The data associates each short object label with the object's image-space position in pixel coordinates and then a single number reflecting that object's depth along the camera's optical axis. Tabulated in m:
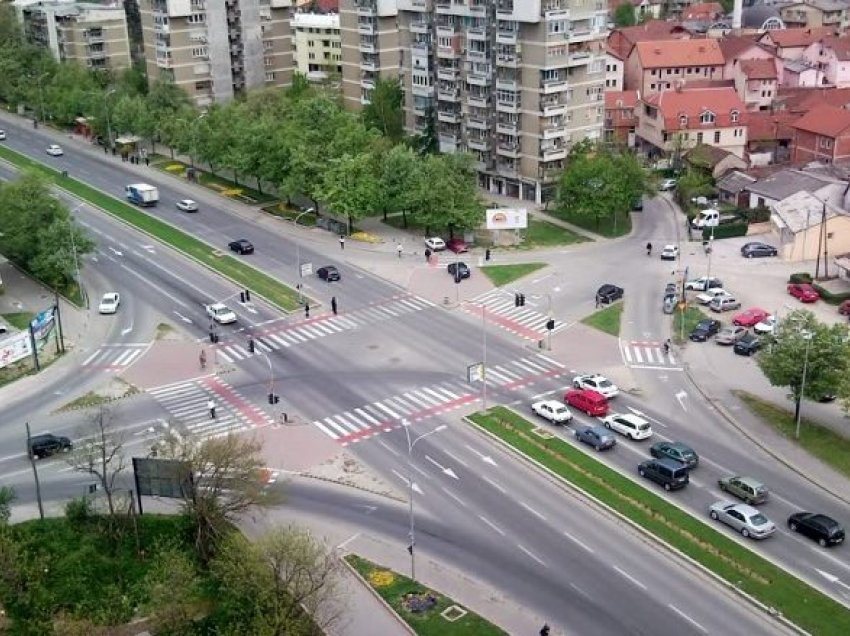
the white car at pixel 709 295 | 84.56
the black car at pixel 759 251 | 95.94
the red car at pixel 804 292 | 84.94
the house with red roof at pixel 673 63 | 144.88
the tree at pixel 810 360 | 61.25
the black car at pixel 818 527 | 51.16
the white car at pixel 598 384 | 68.19
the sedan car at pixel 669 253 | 94.87
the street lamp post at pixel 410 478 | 50.62
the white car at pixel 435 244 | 98.81
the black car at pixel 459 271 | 90.75
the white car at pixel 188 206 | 112.75
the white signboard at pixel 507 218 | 98.69
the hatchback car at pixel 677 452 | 59.00
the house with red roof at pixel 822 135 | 117.94
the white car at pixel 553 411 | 64.69
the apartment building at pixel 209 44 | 141.75
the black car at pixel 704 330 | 78.22
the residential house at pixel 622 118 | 135.25
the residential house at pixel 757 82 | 140.38
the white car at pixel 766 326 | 78.07
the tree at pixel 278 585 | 43.41
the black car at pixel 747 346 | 74.88
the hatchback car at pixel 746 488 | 55.09
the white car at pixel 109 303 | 85.94
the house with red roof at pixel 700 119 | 124.06
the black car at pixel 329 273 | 91.25
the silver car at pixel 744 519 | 52.03
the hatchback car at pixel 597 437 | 61.34
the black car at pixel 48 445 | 62.66
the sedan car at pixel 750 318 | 80.31
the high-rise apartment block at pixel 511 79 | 106.06
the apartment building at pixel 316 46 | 158.50
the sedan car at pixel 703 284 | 87.50
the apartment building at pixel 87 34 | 163.12
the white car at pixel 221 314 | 82.81
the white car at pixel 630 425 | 62.66
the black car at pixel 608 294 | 85.25
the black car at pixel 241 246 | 98.69
